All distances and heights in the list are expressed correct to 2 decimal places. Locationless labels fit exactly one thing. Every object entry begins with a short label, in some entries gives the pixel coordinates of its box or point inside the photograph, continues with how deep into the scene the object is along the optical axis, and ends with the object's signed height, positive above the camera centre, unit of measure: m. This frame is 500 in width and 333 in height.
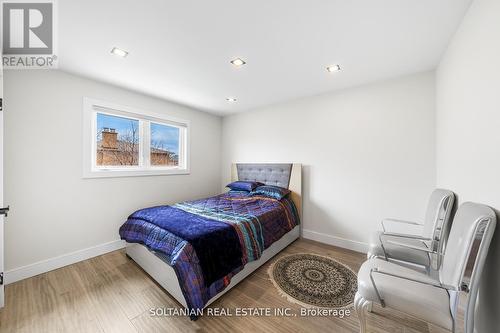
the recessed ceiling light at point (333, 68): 2.18 +1.19
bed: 1.56 -0.80
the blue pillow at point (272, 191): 3.02 -0.45
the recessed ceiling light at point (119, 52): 1.86 +1.18
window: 2.54 +0.38
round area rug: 1.74 -1.27
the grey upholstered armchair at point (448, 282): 0.93 -0.75
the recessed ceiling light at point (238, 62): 2.05 +1.19
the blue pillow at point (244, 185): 3.38 -0.38
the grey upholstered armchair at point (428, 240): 1.57 -0.72
